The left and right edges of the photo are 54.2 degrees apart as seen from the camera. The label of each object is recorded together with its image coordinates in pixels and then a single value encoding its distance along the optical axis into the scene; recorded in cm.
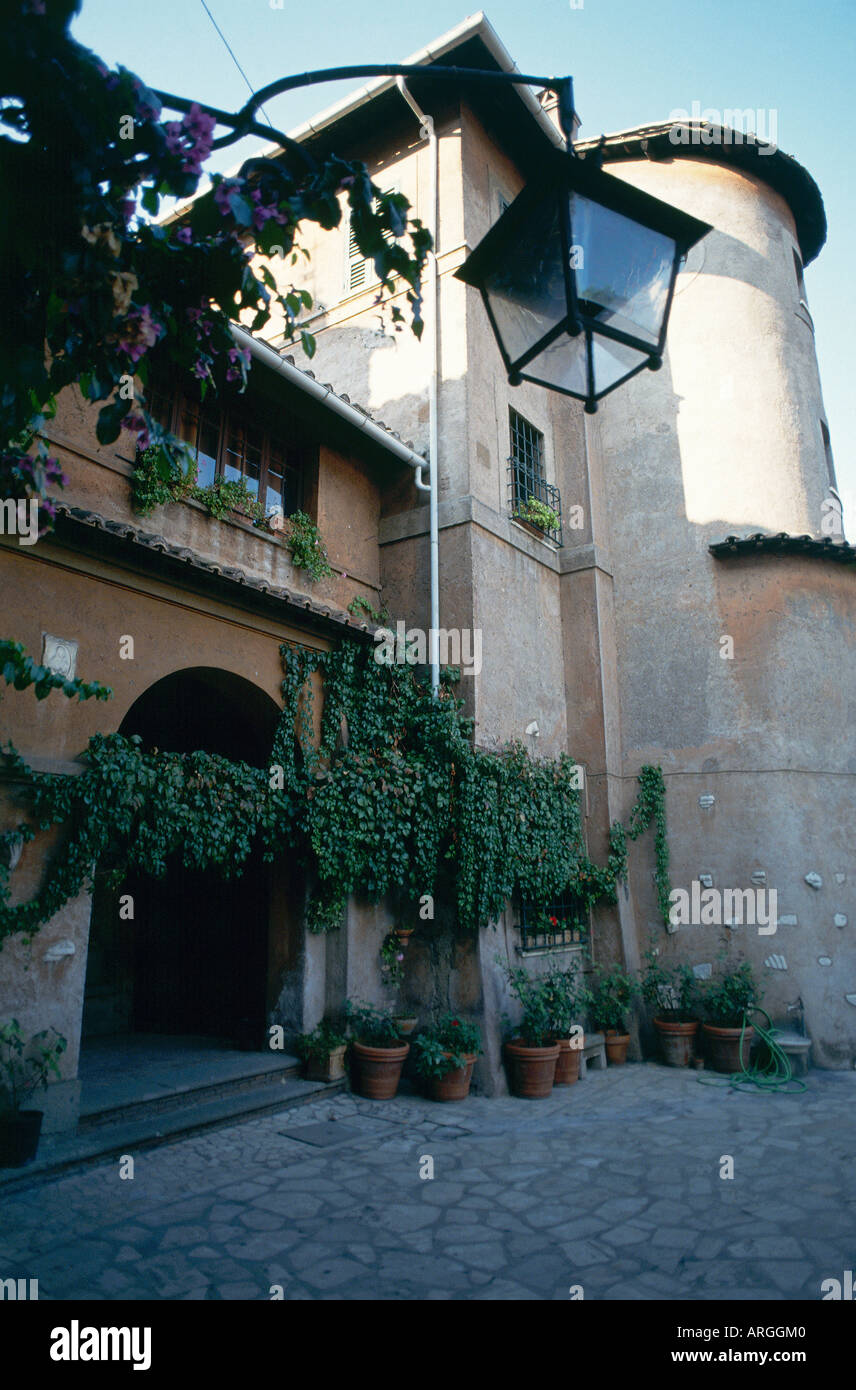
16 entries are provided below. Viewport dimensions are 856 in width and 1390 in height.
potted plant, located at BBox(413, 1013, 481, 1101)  761
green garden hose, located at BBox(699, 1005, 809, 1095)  839
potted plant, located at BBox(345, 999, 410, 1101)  765
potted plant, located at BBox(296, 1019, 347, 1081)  771
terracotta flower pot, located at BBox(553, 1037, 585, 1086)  842
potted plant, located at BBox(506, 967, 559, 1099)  793
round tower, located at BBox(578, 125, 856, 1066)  991
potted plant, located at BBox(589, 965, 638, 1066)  949
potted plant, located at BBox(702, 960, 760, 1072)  913
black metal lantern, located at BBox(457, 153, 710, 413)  309
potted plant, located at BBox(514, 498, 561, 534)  1061
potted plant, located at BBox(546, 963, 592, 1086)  841
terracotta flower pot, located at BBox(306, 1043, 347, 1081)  771
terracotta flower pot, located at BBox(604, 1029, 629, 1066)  949
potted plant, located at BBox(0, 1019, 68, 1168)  521
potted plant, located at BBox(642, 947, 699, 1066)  941
